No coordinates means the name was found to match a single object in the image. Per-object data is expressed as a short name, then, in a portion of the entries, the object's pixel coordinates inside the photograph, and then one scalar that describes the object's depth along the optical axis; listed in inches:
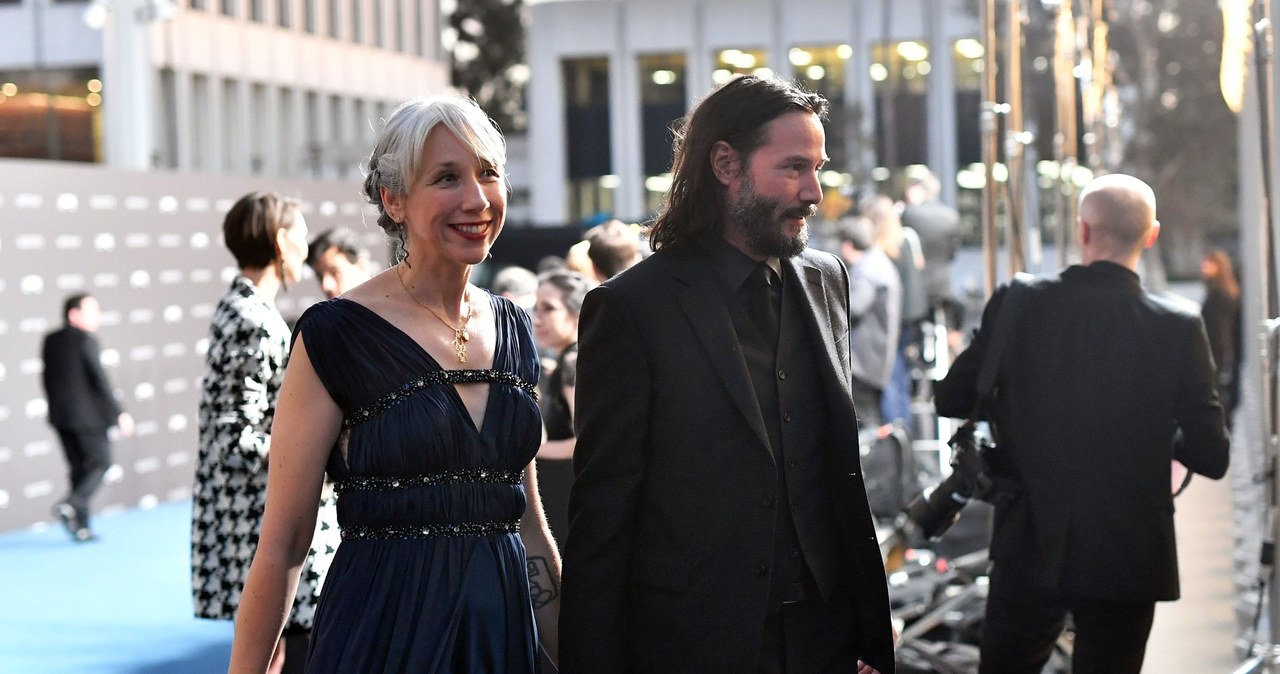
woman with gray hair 113.6
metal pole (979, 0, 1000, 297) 289.7
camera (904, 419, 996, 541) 200.8
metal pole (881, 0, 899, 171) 1476.4
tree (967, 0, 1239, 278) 1729.8
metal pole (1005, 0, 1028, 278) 281.4
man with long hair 125.3
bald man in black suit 191.0
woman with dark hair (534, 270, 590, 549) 226.7
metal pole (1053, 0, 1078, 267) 368.8
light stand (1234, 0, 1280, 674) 192.1
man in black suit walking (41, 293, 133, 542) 519.5
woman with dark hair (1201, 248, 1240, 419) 713.0
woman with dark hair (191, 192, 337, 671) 203.3
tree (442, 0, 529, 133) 2711.6
